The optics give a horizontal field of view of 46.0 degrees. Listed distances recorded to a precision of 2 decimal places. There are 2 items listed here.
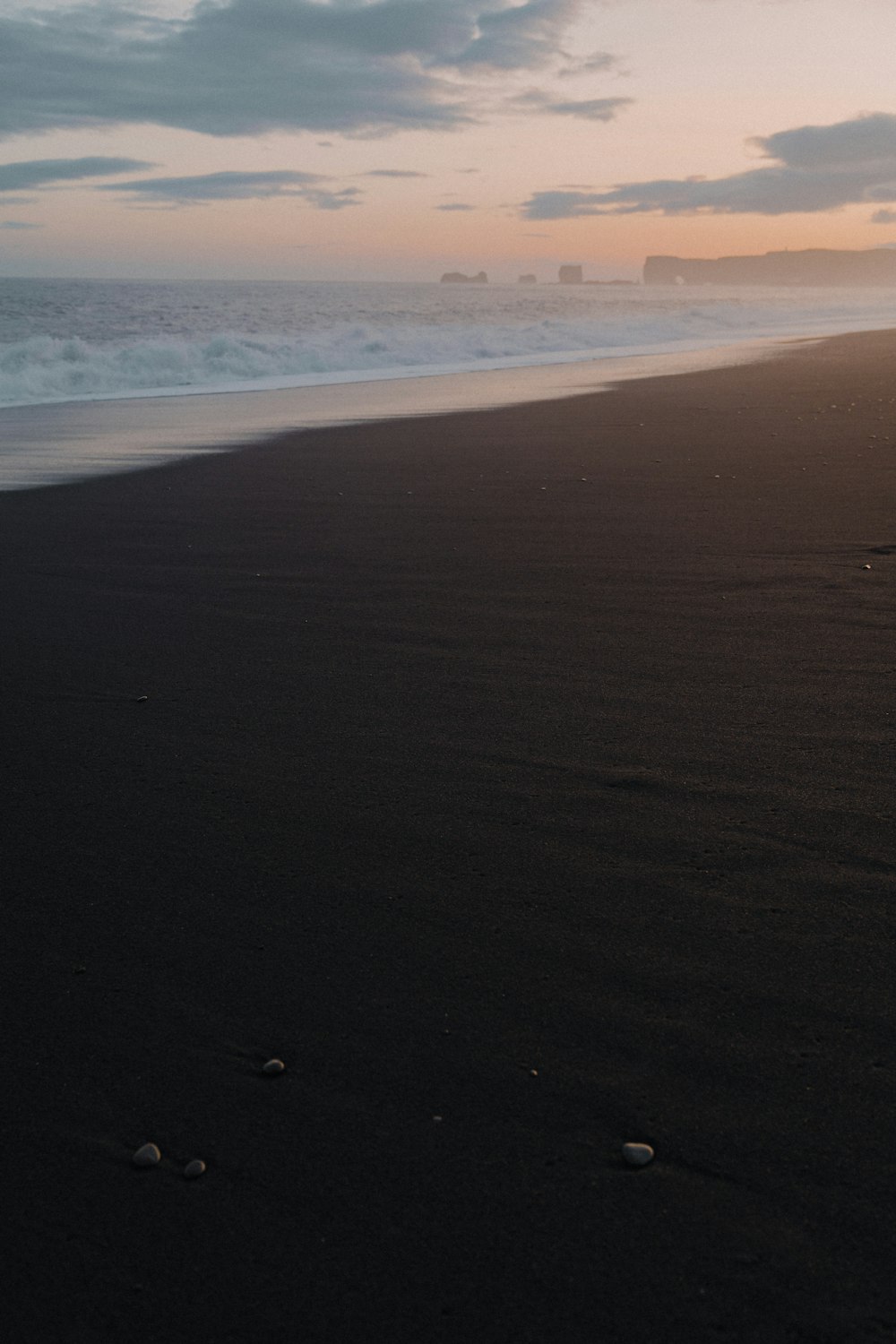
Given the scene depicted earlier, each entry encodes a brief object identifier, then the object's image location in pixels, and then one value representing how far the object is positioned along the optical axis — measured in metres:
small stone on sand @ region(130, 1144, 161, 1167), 1.58
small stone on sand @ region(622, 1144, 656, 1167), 1.54
